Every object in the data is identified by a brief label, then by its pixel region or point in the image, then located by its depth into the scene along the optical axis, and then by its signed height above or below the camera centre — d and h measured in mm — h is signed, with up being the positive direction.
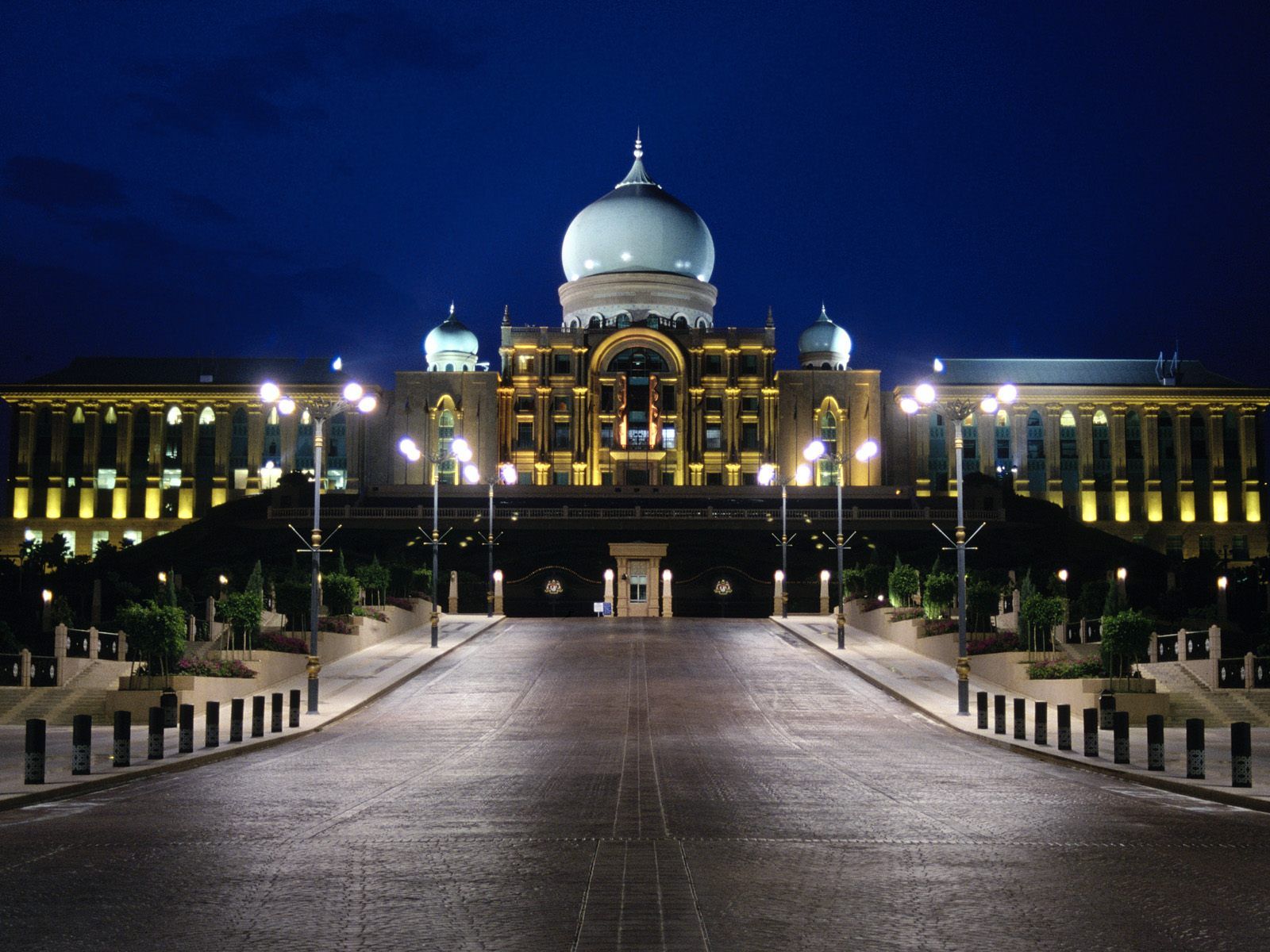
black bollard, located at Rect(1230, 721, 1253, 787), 20812 -2095
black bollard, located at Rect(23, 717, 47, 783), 20484 -2083
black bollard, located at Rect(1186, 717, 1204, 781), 22234 -2117
